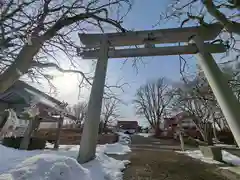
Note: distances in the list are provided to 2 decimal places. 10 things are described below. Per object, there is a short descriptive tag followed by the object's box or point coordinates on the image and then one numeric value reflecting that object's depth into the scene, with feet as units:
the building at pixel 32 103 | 19.61
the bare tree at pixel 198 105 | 29.82
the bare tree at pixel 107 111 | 64.76
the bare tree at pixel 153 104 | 75.38
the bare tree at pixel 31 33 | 6.31
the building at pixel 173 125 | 52.46
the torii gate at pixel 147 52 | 12.41
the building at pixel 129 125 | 122.17
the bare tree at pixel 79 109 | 87.20
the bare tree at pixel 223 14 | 9.77
